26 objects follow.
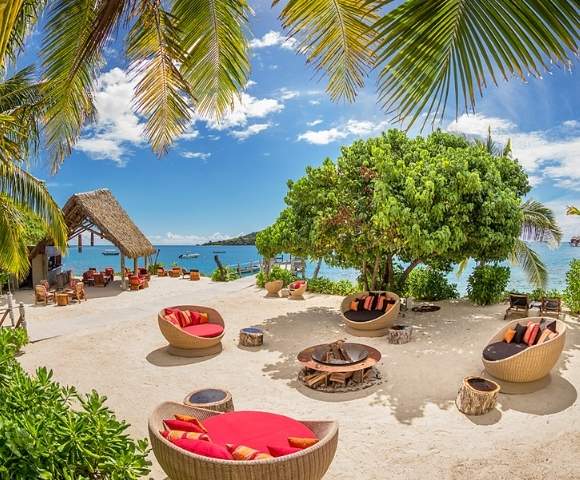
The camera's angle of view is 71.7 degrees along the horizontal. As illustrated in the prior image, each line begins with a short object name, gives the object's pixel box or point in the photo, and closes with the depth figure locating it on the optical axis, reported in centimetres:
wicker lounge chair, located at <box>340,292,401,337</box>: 980
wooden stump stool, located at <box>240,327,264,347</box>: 923
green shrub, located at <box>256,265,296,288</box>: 1747
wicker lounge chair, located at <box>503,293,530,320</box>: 1058
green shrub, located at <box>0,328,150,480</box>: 216
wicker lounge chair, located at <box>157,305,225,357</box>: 833
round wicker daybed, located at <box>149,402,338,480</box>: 319
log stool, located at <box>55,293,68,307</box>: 1408
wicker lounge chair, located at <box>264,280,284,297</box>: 1559
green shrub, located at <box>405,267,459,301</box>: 1365
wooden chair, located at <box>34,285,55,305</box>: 1442
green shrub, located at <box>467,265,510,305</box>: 1222
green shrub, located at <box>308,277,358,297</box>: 1580
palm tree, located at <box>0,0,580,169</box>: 154
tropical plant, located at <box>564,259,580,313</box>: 1070
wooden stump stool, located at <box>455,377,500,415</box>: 577
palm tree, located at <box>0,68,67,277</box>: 712
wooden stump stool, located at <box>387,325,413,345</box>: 923
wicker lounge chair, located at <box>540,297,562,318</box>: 1036
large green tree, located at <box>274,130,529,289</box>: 951
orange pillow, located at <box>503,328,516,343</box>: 745
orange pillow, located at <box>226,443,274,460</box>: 332
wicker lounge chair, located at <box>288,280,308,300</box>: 1488
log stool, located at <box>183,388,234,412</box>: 526
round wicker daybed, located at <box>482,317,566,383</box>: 635
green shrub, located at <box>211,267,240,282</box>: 2066
